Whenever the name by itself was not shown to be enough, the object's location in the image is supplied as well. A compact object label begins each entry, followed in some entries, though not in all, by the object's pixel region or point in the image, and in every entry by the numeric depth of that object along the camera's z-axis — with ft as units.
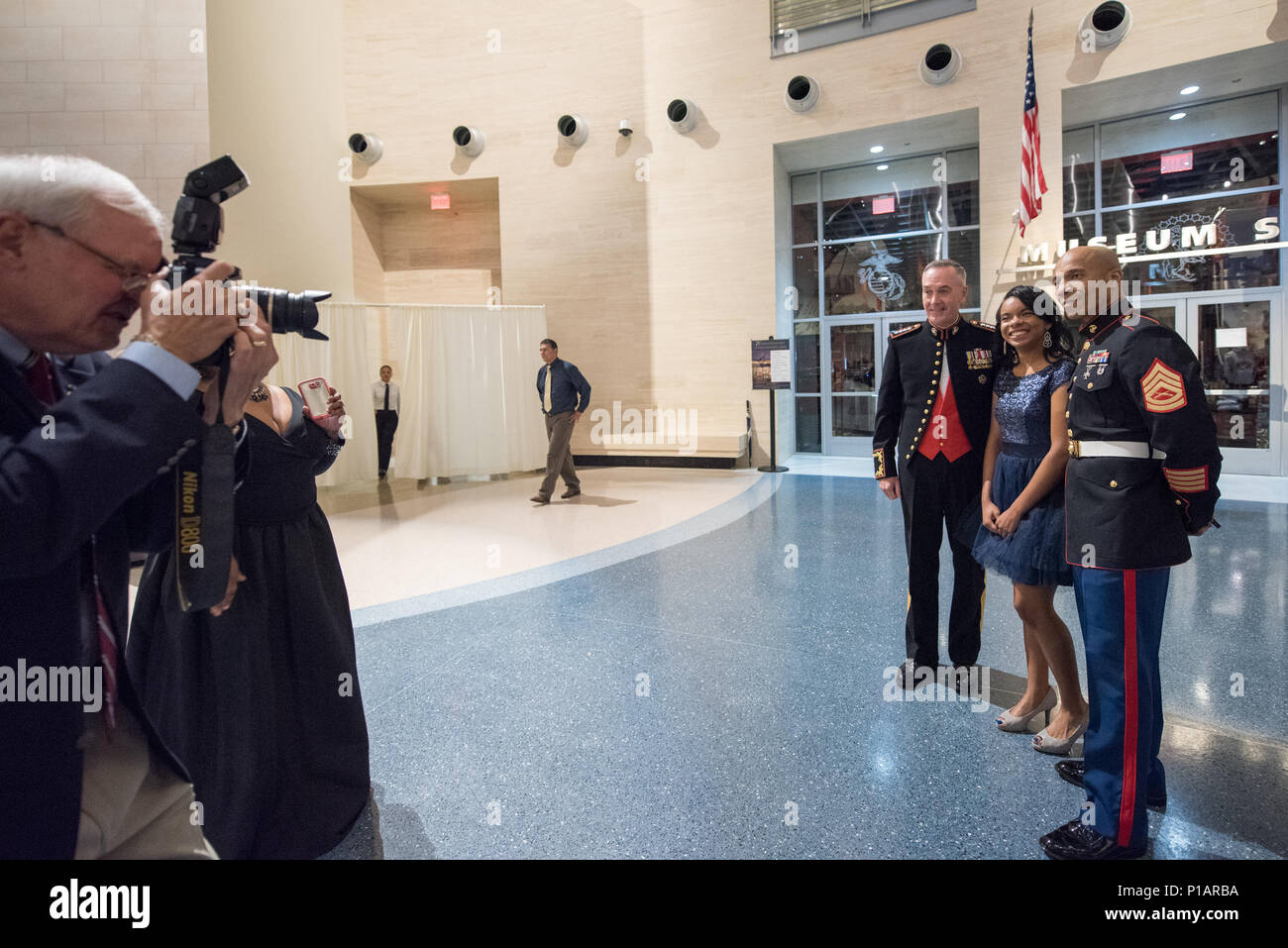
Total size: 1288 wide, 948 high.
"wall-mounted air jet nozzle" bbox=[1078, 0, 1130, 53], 29.60
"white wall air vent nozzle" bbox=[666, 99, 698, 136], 38.80
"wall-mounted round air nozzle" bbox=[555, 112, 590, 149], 40.63
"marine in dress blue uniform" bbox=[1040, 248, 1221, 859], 6.42
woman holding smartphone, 6.64
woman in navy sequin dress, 8.52
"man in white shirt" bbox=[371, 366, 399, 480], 38.11
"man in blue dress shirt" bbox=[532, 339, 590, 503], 28.55
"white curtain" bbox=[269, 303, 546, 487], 34.37
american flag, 29.81
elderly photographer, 2.85
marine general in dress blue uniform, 10.48
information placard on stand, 36.09
